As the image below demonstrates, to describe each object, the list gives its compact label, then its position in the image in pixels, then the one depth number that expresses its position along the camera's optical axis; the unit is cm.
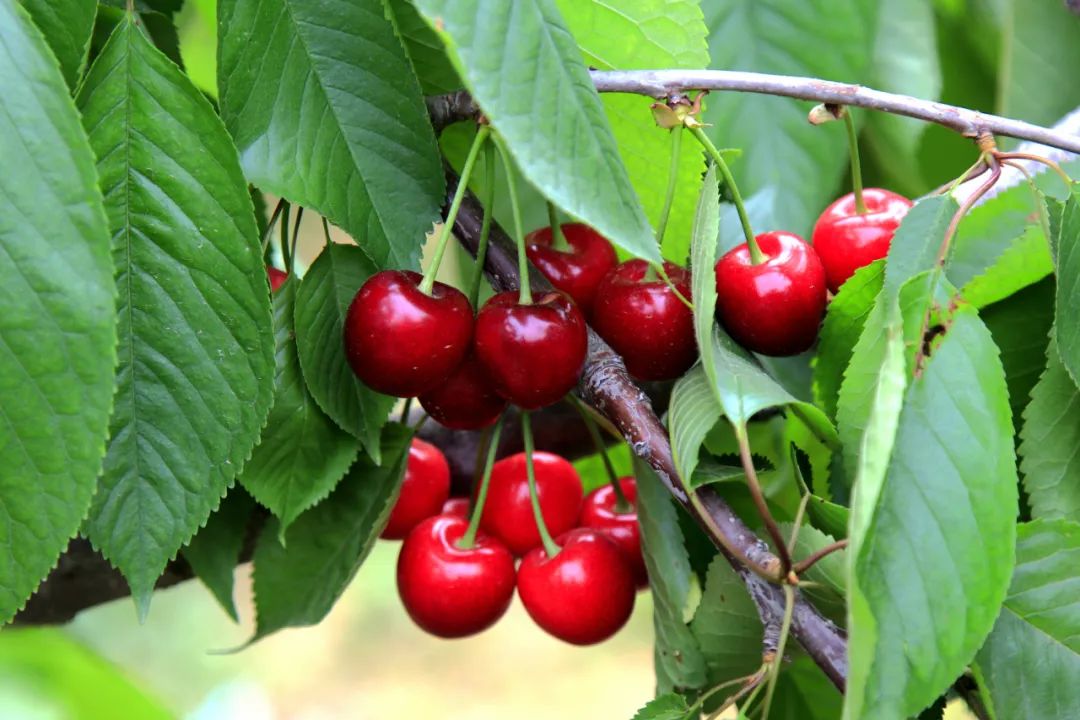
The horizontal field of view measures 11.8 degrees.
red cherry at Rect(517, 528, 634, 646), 105
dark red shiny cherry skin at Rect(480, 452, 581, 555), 108
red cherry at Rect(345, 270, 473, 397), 100
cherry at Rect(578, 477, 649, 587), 107
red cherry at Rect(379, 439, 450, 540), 109
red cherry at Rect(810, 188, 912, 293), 103
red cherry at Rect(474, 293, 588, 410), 100
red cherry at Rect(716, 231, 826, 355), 101
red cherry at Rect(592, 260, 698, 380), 101
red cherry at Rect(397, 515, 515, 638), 106
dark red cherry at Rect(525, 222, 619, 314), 104
